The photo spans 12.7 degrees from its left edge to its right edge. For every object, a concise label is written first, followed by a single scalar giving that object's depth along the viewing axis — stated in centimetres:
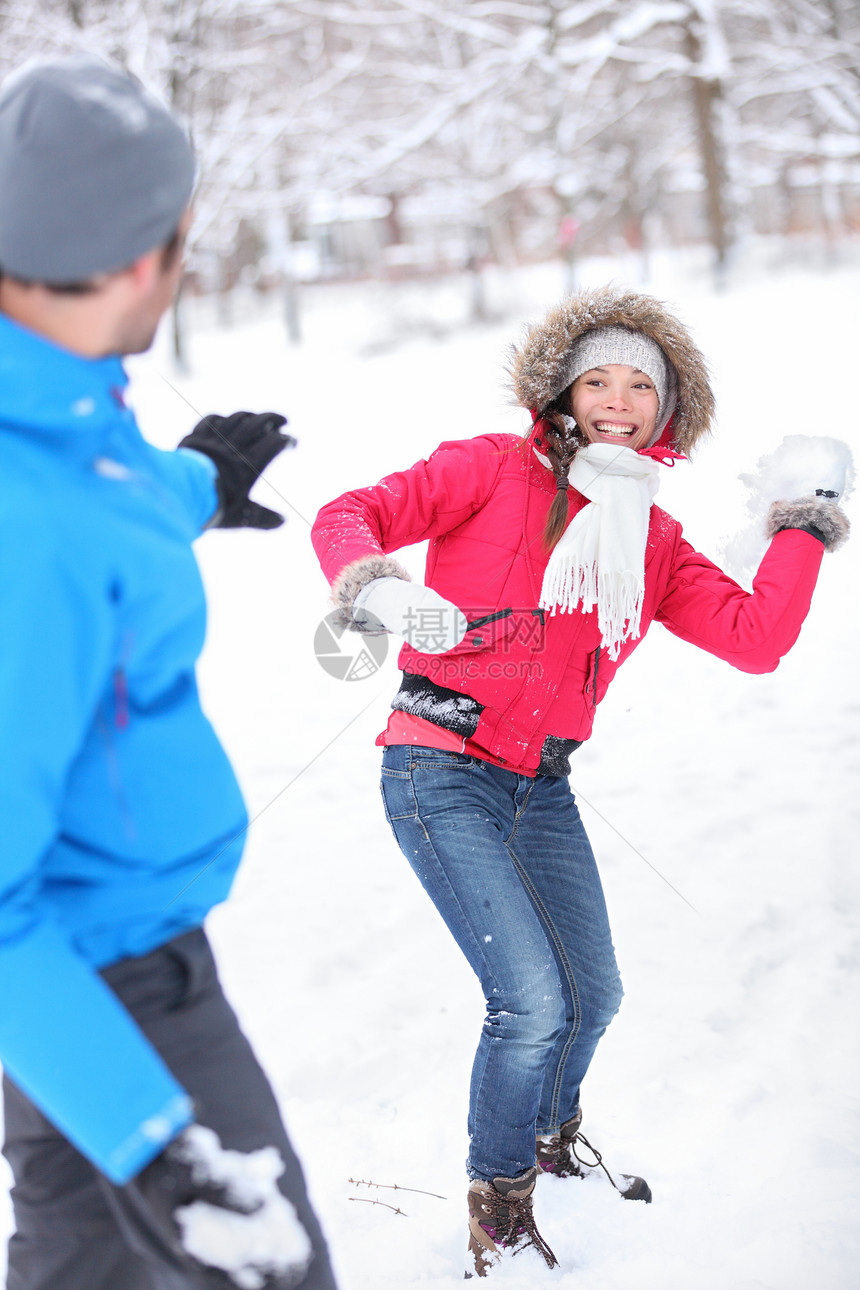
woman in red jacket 611
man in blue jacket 513
